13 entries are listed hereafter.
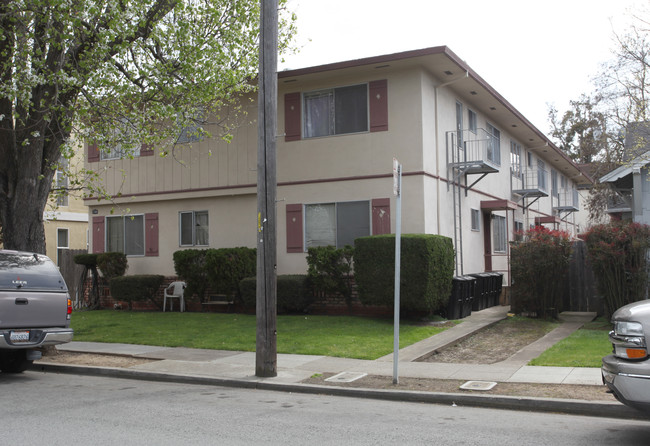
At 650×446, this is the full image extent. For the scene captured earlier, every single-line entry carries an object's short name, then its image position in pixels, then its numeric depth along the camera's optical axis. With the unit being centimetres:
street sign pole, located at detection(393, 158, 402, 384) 867
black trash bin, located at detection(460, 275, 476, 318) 1575
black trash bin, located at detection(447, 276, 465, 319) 1528
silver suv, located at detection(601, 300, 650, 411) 534
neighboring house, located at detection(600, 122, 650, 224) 1580
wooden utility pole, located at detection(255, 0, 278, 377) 953
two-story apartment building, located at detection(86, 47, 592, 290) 1602
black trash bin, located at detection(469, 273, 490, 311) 1694
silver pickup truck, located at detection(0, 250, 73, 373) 913
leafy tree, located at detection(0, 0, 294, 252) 1159
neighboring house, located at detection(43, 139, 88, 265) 2834
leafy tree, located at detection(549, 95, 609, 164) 4384
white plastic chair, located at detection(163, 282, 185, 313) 1819
